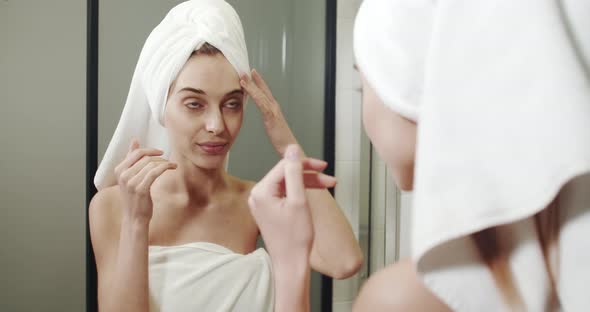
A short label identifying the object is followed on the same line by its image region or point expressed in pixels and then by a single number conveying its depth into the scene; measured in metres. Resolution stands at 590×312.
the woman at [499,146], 0.26
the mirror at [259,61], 0.77
